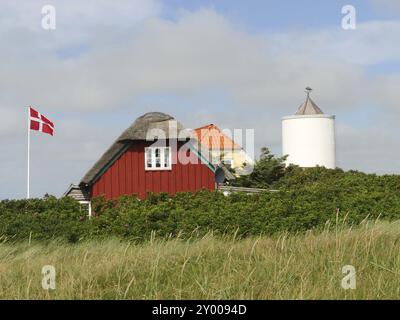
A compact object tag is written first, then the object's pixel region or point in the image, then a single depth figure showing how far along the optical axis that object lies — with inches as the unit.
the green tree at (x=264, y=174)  1455.5
